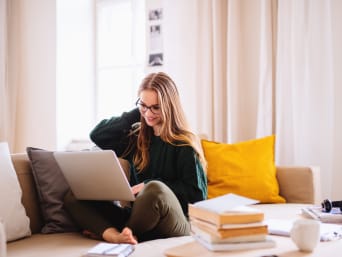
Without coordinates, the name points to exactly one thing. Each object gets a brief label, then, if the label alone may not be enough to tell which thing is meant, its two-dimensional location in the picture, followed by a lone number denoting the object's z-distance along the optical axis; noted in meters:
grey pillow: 1.89
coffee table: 1.24
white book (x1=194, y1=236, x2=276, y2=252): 1.26
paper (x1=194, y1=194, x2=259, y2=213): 1.25
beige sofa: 1.54
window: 3.72
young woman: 1.63
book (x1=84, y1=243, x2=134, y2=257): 1.39
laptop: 1.63
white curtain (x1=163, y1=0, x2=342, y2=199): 2.70
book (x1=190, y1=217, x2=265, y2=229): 1.26
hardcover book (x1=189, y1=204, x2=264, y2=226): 1.25
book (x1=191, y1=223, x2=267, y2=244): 1.26
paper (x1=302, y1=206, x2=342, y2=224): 1.70
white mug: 1.26
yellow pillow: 2.46
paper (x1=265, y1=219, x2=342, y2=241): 1.42
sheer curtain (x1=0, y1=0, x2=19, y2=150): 3.73
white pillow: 1.71
